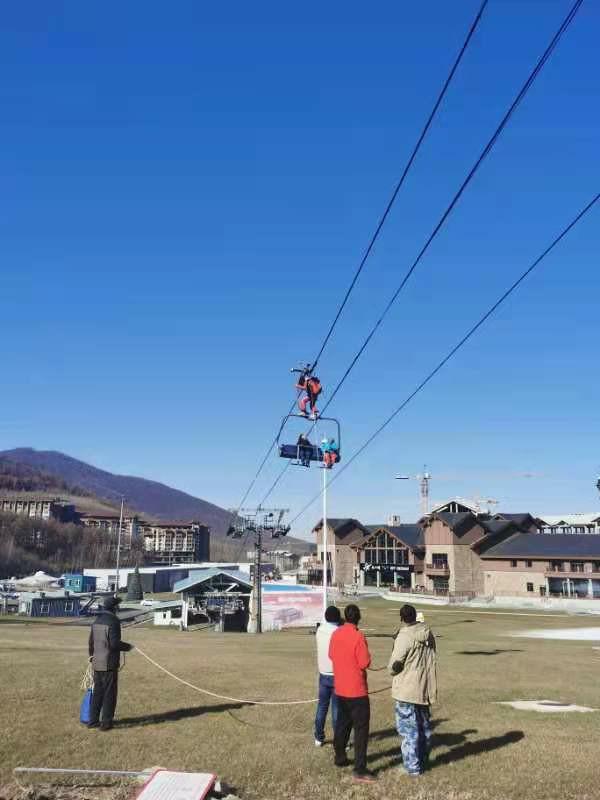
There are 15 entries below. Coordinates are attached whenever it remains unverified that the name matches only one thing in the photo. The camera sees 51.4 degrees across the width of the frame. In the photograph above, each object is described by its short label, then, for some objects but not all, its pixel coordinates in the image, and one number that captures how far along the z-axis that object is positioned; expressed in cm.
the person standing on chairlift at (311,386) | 2517
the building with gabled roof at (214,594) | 6500
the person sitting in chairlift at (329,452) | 2917
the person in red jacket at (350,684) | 909
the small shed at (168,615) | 6875
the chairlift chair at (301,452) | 3145
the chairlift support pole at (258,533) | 4794
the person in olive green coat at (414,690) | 891
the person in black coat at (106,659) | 1105
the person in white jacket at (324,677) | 1014
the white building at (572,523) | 12346
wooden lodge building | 8388
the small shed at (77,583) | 13338
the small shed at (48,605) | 8100
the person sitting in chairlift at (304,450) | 3135
